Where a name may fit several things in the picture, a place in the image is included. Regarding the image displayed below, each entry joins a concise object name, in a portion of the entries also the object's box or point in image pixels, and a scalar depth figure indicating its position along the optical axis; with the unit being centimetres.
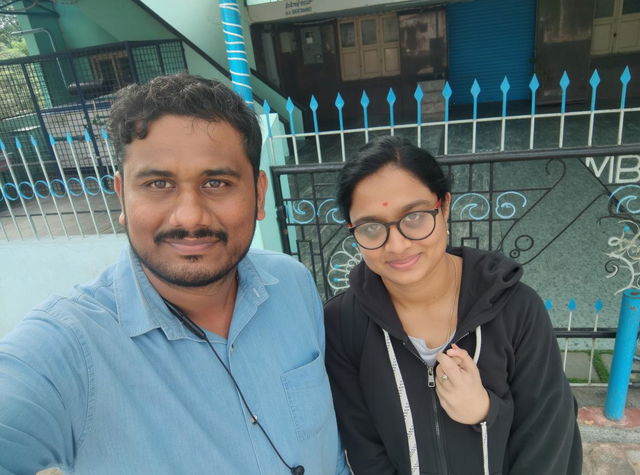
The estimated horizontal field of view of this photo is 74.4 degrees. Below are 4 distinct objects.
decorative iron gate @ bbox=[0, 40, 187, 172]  580
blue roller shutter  1023
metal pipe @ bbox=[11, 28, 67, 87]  790
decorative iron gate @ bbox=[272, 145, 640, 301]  221
